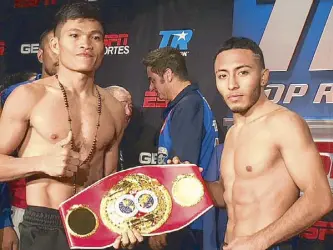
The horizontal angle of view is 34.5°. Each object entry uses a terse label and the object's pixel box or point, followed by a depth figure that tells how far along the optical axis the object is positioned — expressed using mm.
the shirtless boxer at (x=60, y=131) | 1880
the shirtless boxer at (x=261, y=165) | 1665
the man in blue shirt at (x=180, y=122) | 2486
